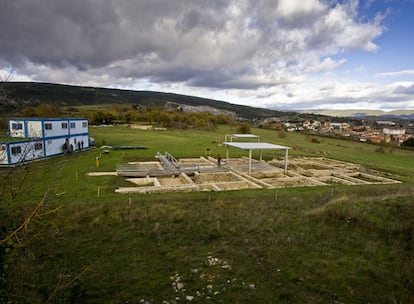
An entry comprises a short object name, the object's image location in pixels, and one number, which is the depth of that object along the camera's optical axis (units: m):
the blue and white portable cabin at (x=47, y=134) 23.57
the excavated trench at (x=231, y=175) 19.65
